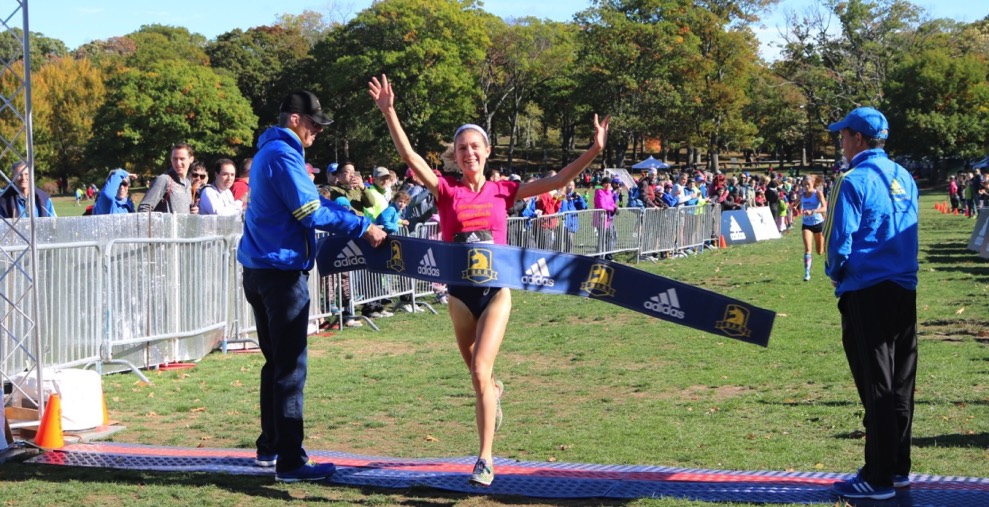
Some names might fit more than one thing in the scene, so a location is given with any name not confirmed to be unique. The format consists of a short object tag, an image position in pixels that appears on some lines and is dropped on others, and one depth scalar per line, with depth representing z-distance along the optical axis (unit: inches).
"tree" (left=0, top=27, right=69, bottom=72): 4559.5
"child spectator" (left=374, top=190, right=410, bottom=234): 563.2
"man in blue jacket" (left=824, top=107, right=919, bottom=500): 221.6
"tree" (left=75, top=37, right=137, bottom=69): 4890.5
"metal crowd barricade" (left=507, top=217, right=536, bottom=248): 832.9
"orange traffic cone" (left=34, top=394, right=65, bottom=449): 287.7
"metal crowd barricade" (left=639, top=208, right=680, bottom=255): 1035.9
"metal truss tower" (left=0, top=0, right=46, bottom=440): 288.5
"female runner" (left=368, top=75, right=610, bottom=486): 242.1
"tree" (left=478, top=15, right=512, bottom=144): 3526.1
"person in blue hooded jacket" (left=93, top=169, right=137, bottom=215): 485.4
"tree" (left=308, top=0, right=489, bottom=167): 3223.4
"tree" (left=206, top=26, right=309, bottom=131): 3833.7
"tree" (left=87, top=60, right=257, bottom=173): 3238.2
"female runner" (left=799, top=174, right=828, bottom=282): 772.0
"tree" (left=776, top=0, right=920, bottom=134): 3560.5
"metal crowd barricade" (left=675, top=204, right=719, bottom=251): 1106.1
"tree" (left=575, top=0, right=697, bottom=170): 3080.7
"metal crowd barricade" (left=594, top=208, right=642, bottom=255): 997.2
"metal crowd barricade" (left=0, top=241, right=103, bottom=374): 368.8
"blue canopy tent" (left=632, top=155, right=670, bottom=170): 2812.5
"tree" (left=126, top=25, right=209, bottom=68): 4131.4
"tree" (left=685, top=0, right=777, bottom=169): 3240.7
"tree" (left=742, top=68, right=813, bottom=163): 3663.9
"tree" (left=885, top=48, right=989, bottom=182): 2997.0
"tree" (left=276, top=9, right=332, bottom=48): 4972.9
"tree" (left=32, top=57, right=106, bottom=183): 3676.2
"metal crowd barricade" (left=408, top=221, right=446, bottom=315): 672.4
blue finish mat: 229.0
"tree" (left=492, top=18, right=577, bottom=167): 3464.6
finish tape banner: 239.8
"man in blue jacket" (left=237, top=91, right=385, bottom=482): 242.8
